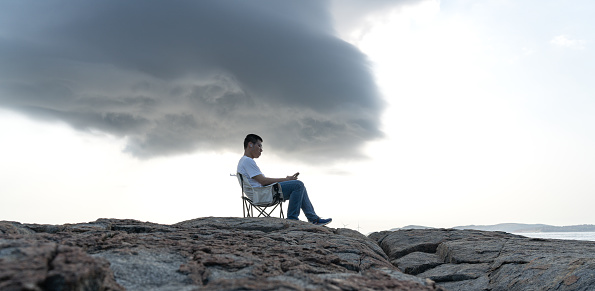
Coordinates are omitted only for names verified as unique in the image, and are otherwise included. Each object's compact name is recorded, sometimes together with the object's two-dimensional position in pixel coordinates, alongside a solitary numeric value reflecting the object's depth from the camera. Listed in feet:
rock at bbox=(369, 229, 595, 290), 12.07
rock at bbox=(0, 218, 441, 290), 5.85
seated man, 22.81
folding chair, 23.24
